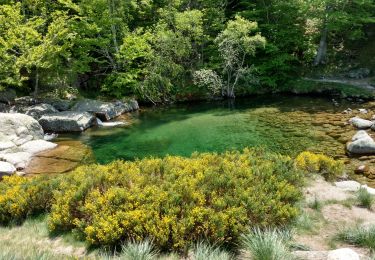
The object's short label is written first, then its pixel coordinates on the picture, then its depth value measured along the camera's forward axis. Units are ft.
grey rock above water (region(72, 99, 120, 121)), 81.46
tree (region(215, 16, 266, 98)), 89.56
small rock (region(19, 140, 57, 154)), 58.08
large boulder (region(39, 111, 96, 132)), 73.56
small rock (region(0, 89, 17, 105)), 83.51
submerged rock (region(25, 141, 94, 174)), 49.78
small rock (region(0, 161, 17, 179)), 45.98
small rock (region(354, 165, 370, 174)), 44.74
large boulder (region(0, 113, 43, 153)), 60.49
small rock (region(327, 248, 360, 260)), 19.99
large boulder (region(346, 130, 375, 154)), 50.78
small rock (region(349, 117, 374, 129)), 62.49
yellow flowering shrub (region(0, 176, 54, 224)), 30.25
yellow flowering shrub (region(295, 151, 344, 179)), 38.22
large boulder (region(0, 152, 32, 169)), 51.44
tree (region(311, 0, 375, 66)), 93.25
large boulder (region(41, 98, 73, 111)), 84.17
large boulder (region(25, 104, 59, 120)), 78.74
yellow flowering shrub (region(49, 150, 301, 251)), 23.81
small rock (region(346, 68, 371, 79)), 100.07
